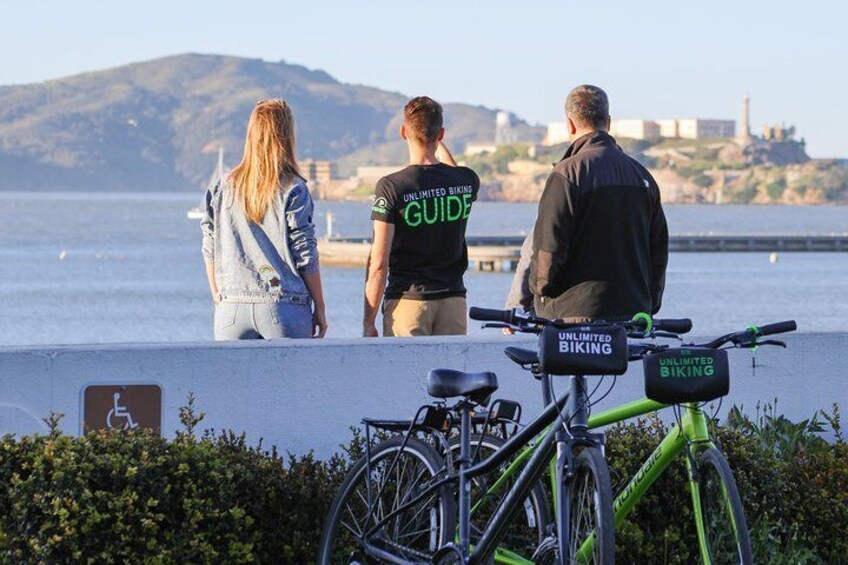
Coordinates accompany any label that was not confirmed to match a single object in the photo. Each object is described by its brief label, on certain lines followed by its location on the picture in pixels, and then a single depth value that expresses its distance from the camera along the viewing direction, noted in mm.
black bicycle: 7653
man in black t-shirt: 12134
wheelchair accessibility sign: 11121
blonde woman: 11969
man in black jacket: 10482
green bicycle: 7526
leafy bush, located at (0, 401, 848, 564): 8887
